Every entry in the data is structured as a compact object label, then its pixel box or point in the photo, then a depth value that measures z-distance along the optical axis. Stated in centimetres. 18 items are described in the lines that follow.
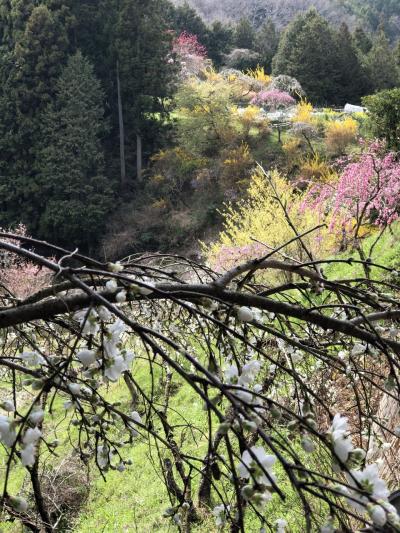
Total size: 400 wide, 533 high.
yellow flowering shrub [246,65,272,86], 2162
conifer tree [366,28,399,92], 2059
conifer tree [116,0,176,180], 1576
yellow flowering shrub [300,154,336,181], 1324
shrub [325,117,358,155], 1450
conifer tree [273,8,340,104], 2061
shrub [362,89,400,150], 1012
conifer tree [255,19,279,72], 2567
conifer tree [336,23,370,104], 2056
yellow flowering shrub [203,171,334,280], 845
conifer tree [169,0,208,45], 2469
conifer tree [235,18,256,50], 2600
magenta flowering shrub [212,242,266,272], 877
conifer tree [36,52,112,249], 1437
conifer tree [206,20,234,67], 2517
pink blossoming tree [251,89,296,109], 1923
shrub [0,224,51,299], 1171
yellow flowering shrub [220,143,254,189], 1489
